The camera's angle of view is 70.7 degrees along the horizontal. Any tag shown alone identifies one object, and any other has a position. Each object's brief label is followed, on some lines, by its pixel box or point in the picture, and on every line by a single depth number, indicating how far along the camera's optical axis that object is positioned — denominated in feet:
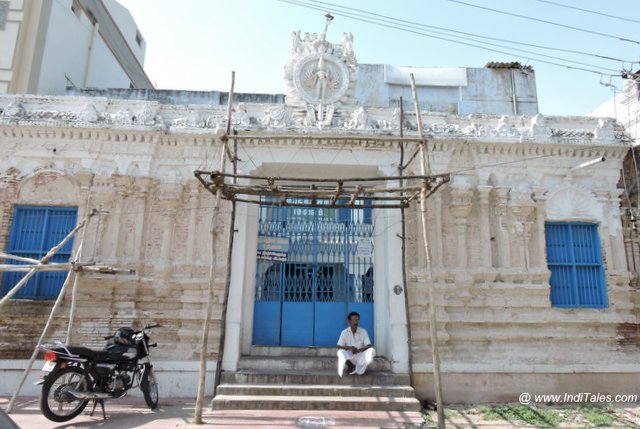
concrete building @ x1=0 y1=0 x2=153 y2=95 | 35.09
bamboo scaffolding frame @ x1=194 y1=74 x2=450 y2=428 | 19.83
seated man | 24.13
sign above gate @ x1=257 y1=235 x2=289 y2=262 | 28.96
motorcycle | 19.52
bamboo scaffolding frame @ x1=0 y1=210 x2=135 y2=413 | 20.94
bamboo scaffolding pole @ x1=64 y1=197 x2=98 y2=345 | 23.29
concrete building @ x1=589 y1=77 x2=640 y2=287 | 28.60
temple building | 25.64
